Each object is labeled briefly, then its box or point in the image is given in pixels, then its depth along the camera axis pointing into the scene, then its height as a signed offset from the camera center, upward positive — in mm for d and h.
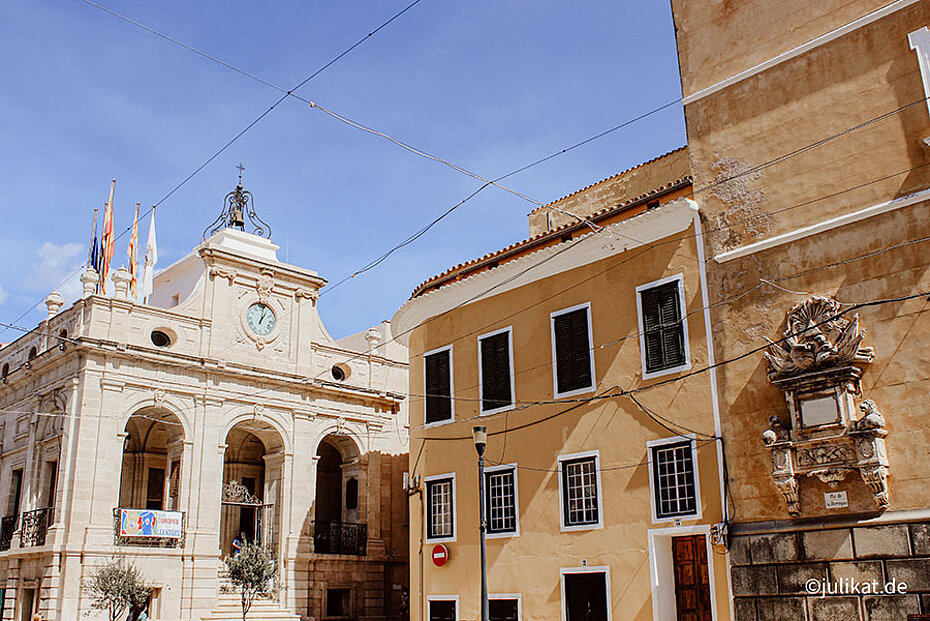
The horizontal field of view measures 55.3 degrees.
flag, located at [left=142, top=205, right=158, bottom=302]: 35719 +12112
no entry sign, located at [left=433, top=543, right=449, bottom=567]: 20953 +467
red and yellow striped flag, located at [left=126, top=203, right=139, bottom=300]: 34438 +12338
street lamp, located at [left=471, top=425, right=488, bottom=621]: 16297 +1633
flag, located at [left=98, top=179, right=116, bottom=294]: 32719 +12050
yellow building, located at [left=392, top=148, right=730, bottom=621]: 17203 +3034
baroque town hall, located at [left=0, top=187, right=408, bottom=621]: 28031 +4739
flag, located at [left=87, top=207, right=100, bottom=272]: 33469 +11768
